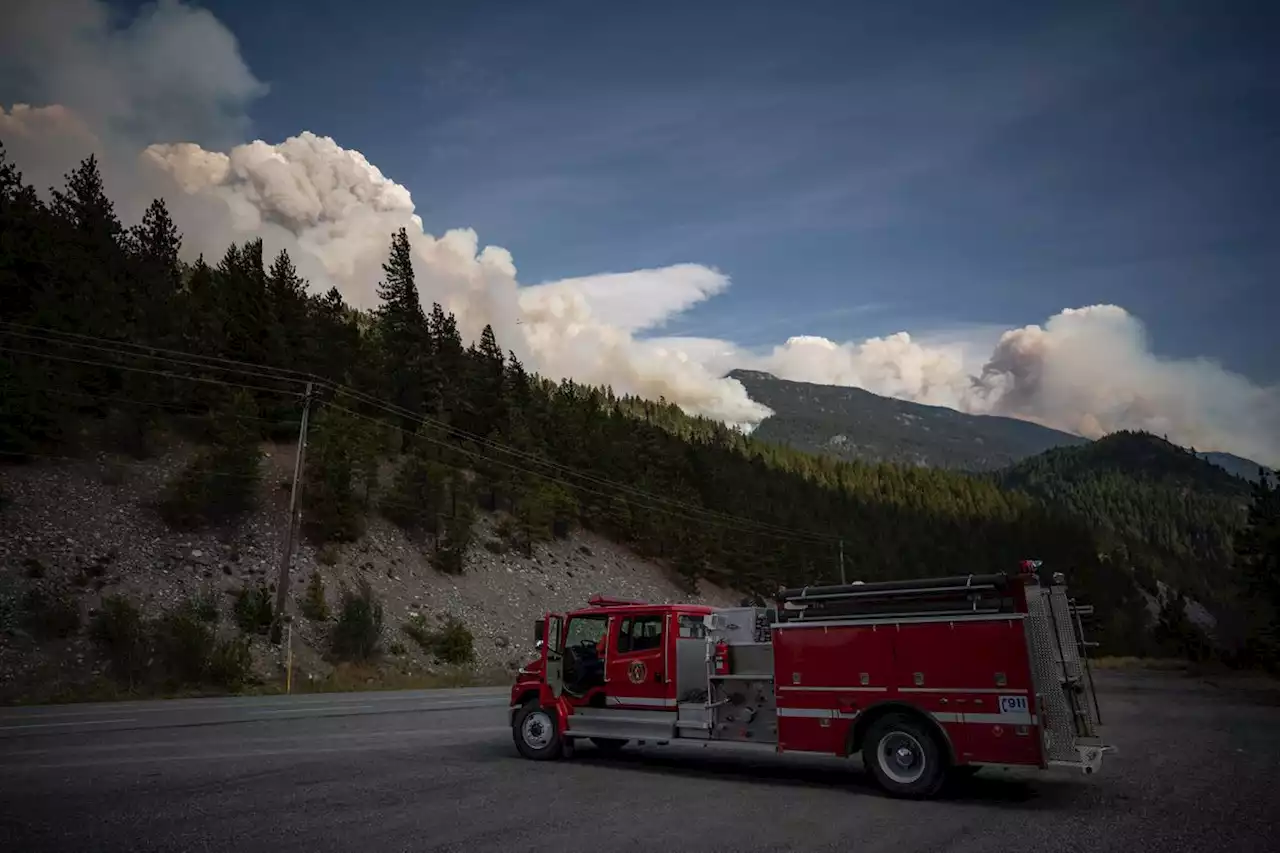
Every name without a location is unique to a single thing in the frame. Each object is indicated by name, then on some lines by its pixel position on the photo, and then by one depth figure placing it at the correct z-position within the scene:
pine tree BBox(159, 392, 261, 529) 40.59
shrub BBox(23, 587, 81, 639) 29.98
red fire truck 10.03
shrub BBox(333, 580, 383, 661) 37.19
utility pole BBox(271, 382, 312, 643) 32.59
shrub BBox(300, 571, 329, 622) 38.94
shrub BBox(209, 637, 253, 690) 29.94
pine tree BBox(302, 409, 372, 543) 46.53
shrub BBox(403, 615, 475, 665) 41.98
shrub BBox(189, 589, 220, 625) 34.22
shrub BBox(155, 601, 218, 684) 29.41
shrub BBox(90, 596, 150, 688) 28.67
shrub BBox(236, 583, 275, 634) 35.44
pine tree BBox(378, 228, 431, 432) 68.25
